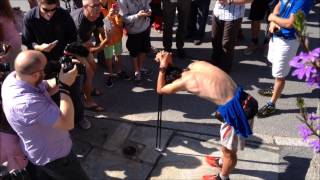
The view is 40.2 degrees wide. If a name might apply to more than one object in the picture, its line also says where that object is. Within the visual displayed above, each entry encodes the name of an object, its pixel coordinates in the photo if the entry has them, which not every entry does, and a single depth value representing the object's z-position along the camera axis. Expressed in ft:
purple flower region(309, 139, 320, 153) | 9.23
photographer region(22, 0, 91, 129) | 15.72
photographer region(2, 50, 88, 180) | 10.96
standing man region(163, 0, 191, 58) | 22.03
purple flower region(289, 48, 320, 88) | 8.46
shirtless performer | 13.62
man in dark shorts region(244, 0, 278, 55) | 23.53
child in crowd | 18.97
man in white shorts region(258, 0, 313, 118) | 16.37
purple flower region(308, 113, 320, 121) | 9.90
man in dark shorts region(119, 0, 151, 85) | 19.38
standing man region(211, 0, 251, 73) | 20.13
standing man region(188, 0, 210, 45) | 24.44
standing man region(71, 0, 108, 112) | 17.17
